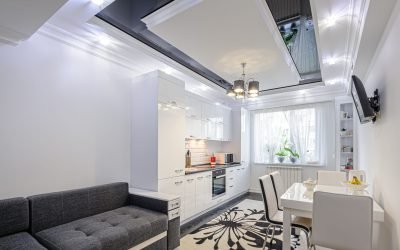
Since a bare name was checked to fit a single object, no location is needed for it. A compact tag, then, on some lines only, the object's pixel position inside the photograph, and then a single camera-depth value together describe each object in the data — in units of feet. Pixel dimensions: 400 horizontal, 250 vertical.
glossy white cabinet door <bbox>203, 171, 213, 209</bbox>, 13.46
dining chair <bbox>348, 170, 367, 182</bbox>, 10.23
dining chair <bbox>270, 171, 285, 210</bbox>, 10.71
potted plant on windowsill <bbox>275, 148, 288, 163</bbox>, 18.61
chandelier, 10.36
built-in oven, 14.52
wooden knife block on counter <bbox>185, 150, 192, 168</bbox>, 14.90
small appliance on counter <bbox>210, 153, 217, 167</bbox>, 17.00
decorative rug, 9.70
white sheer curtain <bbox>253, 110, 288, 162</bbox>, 19.23
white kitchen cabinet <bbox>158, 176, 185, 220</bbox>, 10.19
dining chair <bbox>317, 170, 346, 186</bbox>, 11.27
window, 17.43
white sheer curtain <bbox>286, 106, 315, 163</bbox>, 17.83
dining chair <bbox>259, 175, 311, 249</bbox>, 8.56
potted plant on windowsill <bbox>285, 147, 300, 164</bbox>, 18.13
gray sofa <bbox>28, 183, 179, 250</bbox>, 6.40
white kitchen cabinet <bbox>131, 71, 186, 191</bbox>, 10.17
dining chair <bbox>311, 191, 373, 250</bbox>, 6.16
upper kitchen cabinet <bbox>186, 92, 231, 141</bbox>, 14.51
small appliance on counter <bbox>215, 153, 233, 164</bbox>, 17.53
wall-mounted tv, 7.80
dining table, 7.91
